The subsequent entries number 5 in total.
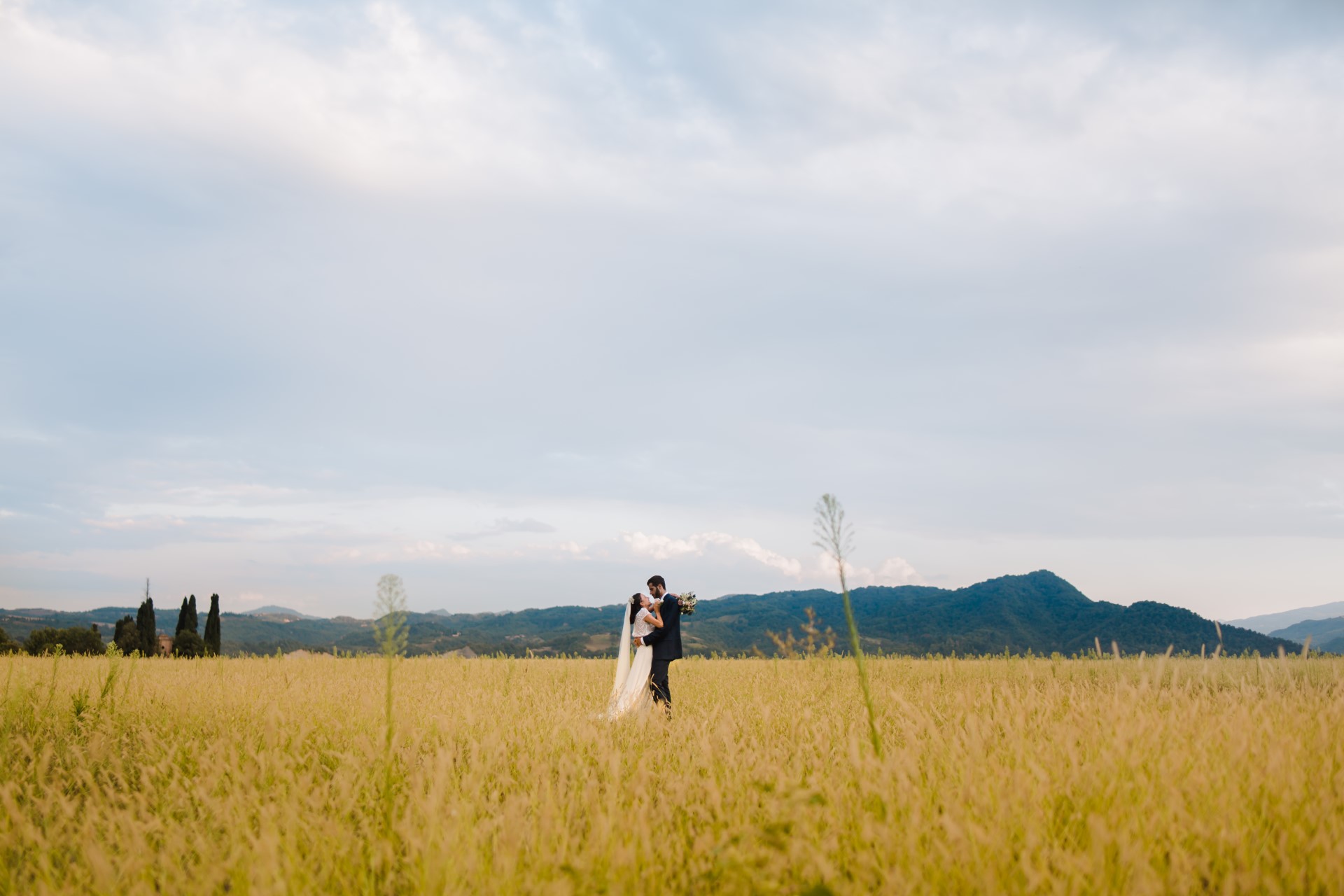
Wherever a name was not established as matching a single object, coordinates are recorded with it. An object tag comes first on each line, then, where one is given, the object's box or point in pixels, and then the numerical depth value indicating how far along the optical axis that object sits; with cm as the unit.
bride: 895
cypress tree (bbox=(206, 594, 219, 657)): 5059
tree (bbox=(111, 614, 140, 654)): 4644
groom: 910
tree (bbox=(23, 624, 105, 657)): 4301
